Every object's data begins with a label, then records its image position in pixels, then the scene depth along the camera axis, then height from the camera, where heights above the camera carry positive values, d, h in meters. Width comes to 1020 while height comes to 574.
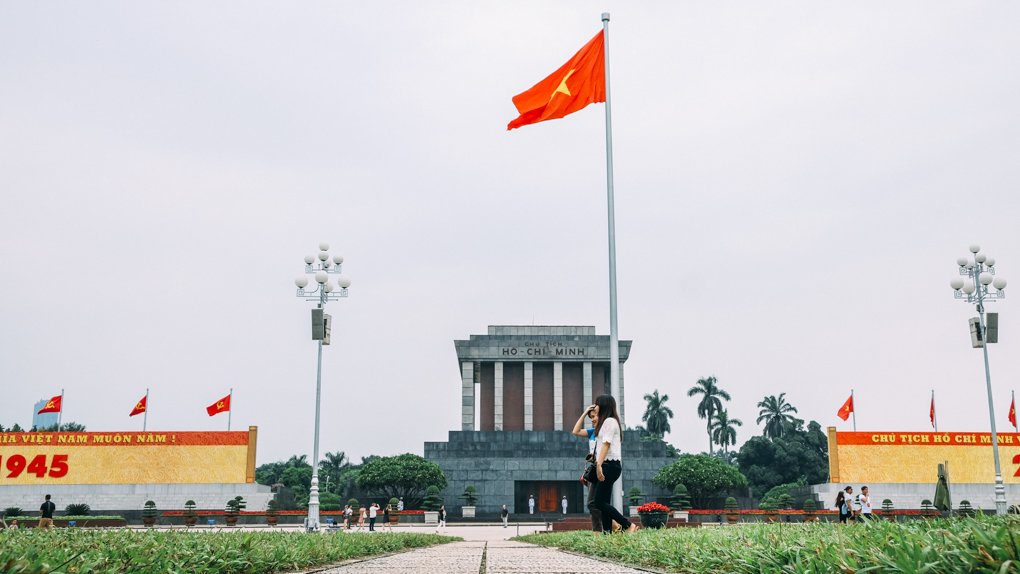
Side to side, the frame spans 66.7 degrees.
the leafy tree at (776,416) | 82.25 +3.01
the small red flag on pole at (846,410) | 43.12 +1.90
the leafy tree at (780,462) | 72.12 -1.63
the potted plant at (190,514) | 34.79 -3.30
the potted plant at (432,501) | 45.31 -3.24
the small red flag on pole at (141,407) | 43.56 +2.08
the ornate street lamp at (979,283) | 24.45 +5.04
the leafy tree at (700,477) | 45.69 -1.87
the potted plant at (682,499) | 42.88 -3.02
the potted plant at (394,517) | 41.56 -3.80
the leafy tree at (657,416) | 83.62 +3.07
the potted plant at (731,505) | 46.09 -3.54
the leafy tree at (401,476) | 45.28 -1.80
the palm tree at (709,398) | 82.44 +4.91
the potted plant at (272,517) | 38.17 -3.55
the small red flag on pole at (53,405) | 41.69 +2.09
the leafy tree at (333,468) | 87.07 -2.73
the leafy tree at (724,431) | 81.69 +1.45
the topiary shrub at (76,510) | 39.88 -3.30
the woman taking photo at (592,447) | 9.24 -0.03
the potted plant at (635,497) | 45.53 -3.01
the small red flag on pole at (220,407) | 42.81 +2.05
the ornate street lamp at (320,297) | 21.30 +4.35
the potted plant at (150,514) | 36.62 -3.44
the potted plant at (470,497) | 46.73 -3.12
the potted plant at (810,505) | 43.32 -3.37
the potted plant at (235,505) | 40.37 -3.20
